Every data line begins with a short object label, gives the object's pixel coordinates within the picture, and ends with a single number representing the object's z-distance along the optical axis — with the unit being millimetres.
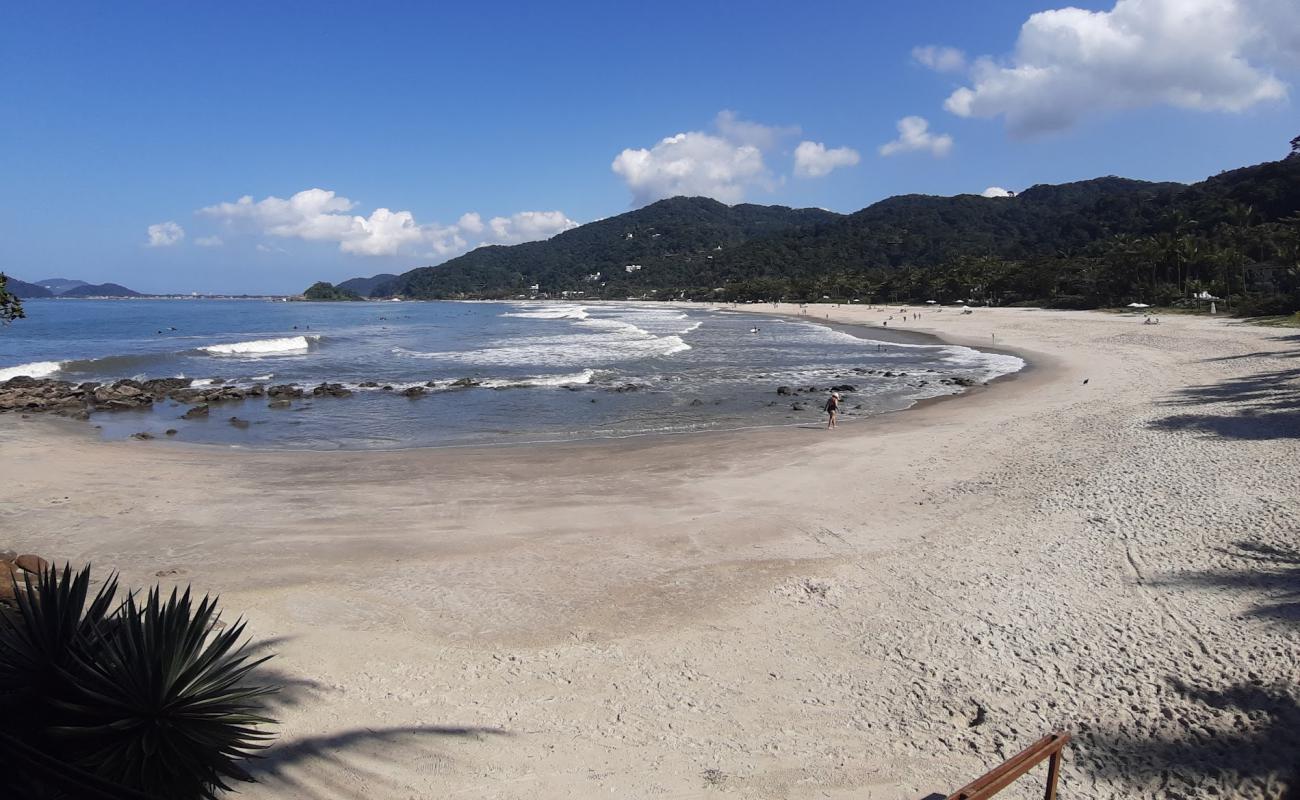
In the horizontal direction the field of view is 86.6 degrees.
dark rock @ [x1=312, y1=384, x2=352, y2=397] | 26109
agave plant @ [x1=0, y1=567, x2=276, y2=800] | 3168
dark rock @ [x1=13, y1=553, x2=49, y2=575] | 6894
